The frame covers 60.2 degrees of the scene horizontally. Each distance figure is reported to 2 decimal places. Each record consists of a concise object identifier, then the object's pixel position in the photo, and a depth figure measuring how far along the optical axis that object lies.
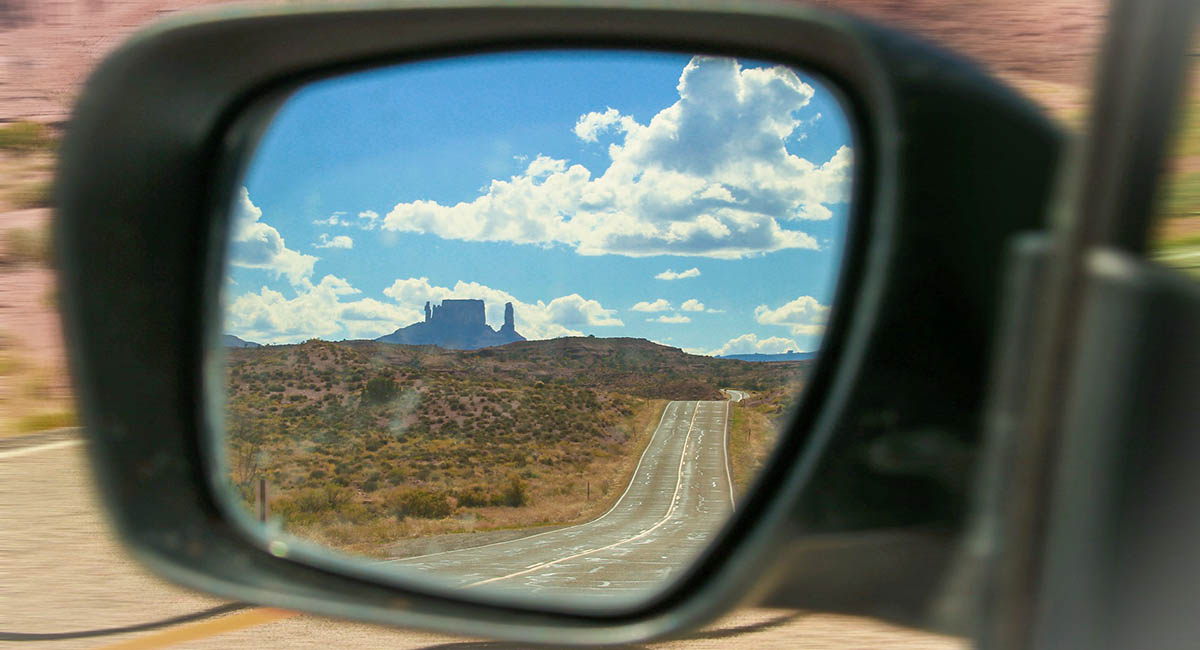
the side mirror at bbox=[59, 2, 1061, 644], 1.22
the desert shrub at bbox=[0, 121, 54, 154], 17.86
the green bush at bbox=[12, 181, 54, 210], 15.49
